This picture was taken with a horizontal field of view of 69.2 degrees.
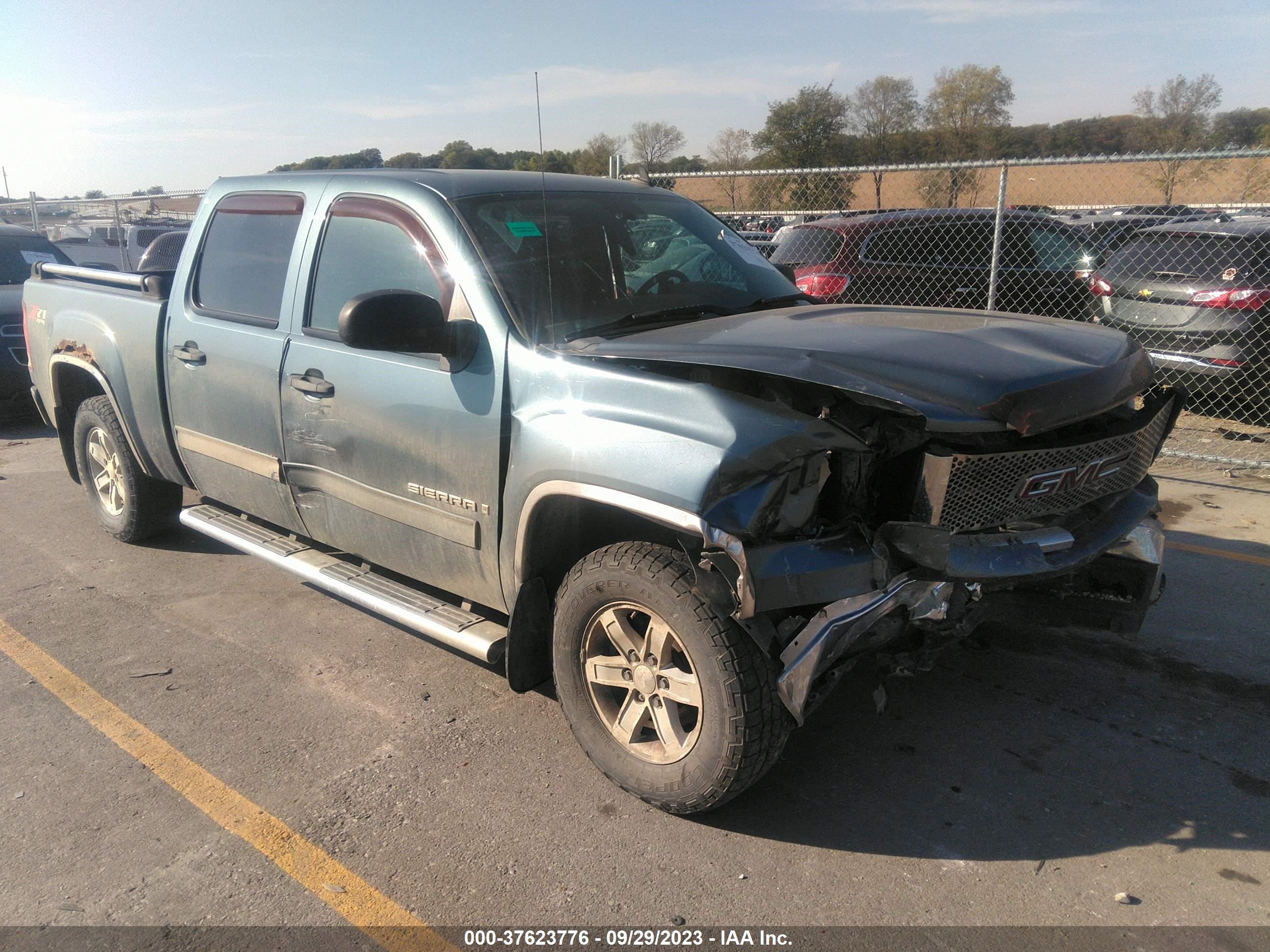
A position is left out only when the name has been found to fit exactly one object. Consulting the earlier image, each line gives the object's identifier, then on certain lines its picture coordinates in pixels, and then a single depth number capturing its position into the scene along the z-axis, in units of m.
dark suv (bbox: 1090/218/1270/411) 7.51
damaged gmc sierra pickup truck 2.65
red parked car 8.68
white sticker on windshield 4.32
